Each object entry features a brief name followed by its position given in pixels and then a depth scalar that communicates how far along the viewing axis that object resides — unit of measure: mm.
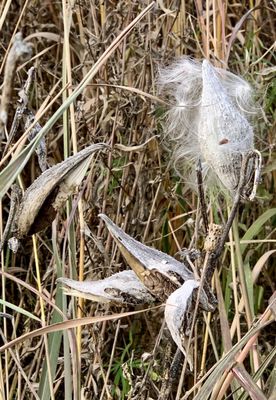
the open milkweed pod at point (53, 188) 944
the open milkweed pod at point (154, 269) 940
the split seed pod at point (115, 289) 950
